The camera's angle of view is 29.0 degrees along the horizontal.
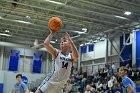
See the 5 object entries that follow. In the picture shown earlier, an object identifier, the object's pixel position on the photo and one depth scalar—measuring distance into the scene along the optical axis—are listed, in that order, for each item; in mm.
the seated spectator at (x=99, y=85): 19412
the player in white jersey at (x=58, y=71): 5273
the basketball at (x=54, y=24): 5148
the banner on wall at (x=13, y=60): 29953
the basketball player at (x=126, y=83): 7020
